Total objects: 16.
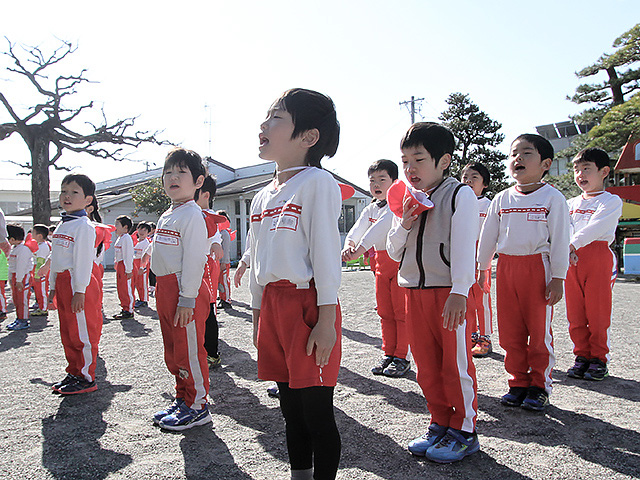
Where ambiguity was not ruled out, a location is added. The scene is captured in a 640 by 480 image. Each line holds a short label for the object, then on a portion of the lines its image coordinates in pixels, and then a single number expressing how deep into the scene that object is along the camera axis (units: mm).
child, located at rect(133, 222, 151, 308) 10227
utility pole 29844
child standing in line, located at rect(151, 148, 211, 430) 3238
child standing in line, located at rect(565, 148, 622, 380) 4254
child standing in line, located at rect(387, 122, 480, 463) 2660
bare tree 18891
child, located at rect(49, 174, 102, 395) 4031
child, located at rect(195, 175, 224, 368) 4727
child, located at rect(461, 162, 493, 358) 5195
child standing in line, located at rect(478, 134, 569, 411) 3422
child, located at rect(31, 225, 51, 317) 9086
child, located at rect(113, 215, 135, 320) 8570
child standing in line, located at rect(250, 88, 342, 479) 1986
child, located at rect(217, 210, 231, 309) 8961
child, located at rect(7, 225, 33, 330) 7719
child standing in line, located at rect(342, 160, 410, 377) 4398
